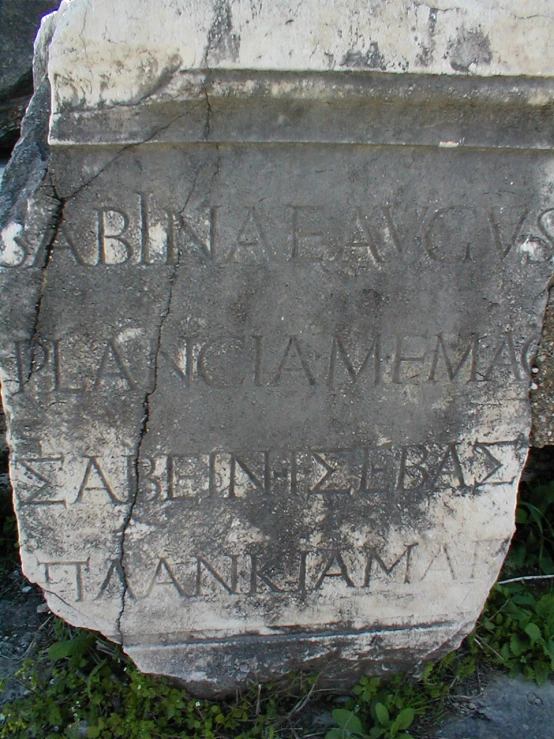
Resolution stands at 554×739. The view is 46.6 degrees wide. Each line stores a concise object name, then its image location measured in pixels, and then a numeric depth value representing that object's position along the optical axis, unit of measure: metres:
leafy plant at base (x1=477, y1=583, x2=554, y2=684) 2.12
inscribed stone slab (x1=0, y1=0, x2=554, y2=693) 1.37
